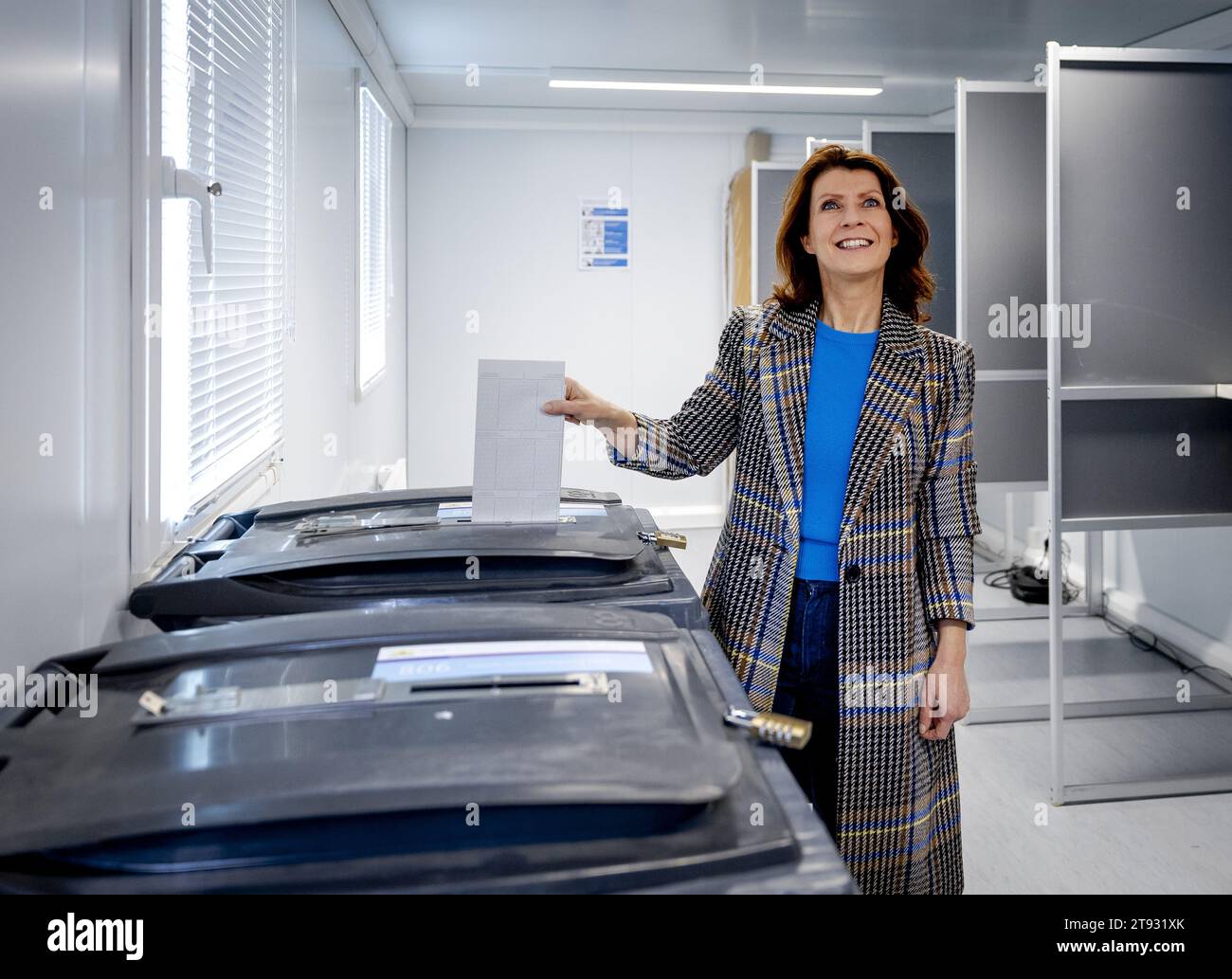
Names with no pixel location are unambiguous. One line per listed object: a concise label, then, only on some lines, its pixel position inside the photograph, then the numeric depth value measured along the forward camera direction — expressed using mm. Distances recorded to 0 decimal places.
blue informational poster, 6641
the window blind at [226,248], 1833
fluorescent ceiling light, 5375
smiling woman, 1612
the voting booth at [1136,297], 2723
